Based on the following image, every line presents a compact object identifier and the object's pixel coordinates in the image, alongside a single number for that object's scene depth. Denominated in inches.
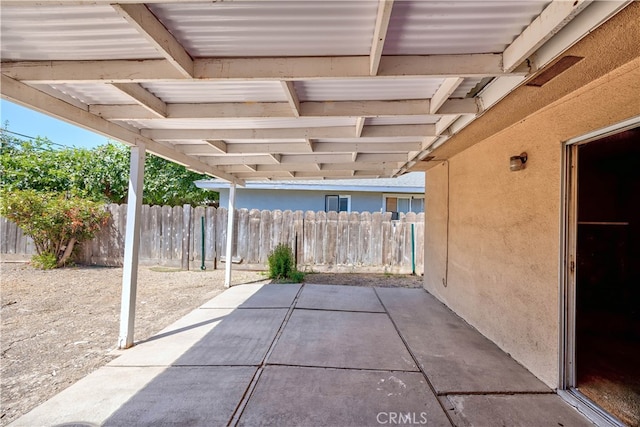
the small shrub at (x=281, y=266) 273.7
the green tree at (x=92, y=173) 383.9
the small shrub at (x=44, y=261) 276.2
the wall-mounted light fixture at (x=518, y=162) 117.6
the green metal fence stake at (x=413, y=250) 311.6
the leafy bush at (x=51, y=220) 270.2
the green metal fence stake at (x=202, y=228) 305.7
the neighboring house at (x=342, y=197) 415.2
